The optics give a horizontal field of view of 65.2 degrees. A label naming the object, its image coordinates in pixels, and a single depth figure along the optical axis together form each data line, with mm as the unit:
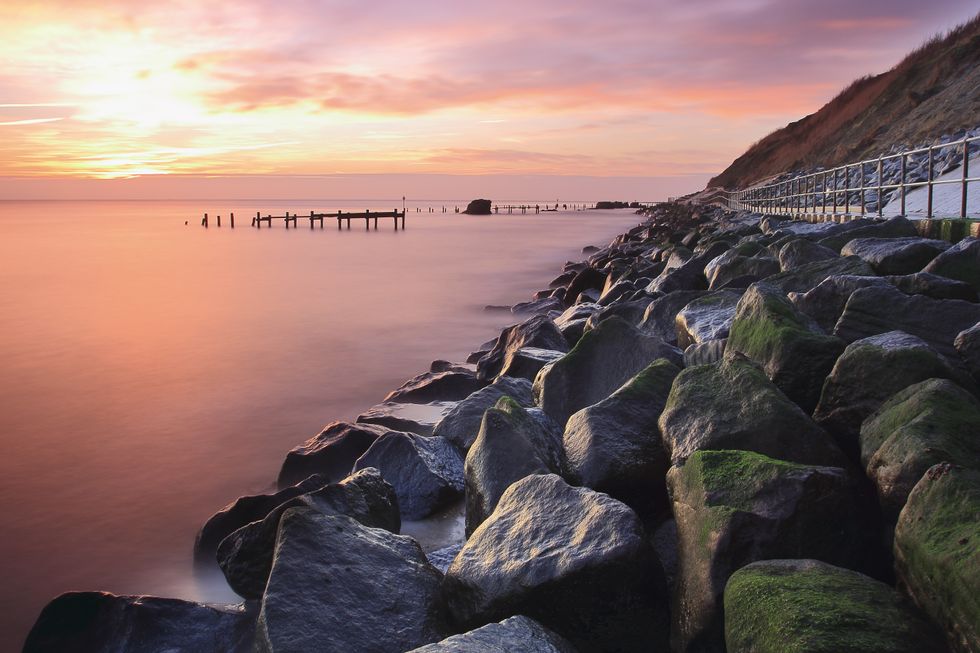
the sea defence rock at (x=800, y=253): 6480
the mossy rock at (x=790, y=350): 3633
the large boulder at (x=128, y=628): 3219
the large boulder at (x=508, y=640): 2201
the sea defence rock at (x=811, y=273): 5294
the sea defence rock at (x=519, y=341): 7090
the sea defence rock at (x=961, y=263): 4965
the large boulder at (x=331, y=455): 5316
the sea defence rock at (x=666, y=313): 6391
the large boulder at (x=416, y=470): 4582
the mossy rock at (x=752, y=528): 2414
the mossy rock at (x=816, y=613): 1909
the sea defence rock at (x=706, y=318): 5188
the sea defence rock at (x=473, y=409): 5203
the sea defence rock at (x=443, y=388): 7297
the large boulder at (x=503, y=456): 3625
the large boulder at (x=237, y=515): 4406
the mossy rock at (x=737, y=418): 3043
